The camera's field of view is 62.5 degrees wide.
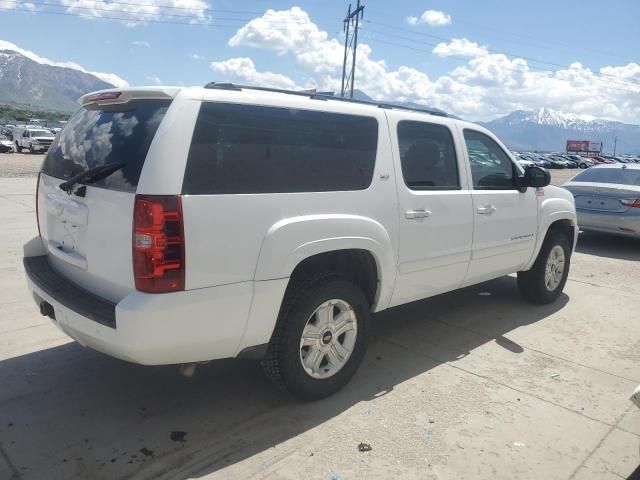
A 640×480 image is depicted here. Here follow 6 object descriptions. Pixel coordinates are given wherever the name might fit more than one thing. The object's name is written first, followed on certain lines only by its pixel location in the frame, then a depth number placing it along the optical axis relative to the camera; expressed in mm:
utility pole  44656
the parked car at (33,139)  35500
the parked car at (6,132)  46994
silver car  8734
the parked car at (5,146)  34031
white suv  2578
